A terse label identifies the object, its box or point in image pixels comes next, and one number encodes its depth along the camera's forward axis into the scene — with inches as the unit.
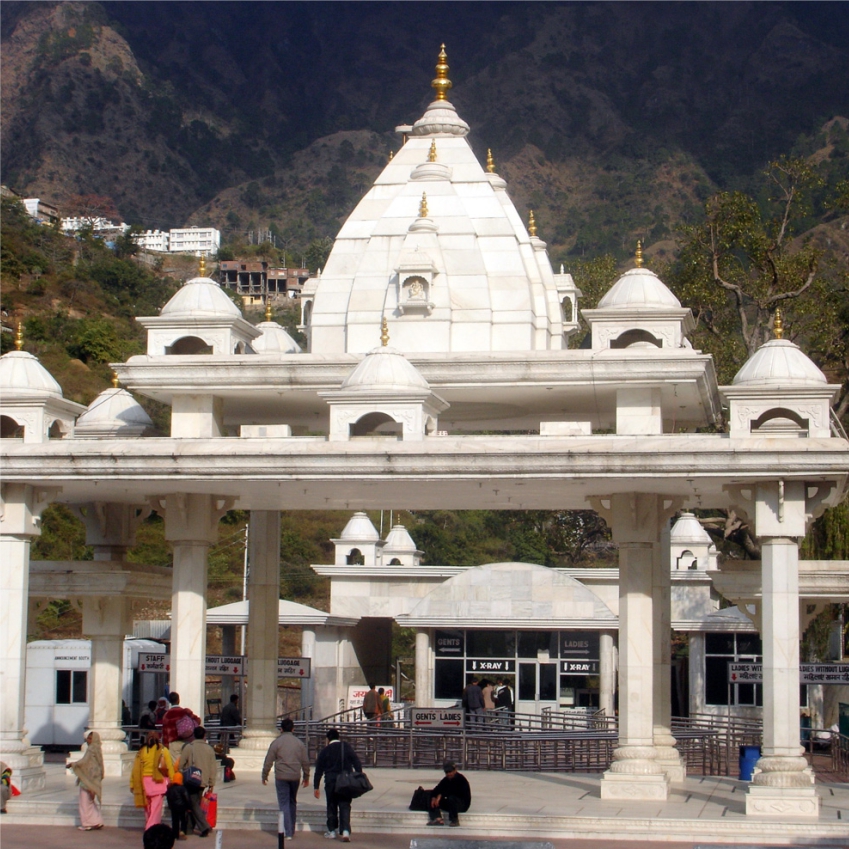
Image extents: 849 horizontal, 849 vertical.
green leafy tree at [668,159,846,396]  1685.5
